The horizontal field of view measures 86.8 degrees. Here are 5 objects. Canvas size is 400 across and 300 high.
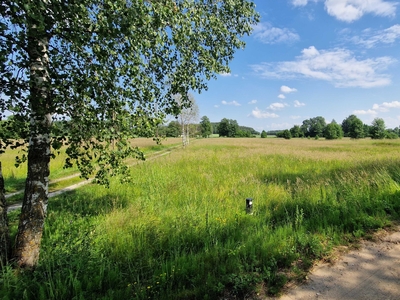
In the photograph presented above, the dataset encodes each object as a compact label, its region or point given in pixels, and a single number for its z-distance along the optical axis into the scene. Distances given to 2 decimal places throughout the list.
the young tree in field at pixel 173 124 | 50.11
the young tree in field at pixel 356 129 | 73.94
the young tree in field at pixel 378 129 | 66.19
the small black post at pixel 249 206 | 5.68
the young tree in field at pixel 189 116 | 38.53
